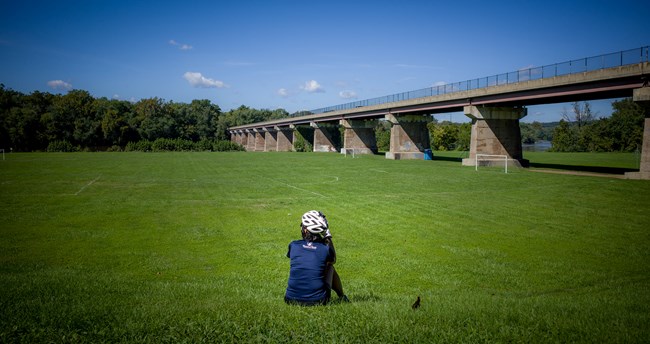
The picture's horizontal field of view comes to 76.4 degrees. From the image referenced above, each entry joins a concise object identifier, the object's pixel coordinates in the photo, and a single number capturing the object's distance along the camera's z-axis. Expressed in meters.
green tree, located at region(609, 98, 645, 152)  85.19
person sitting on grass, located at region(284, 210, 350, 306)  6.16
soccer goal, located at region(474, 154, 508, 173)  42.60
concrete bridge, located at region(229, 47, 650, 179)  29.83
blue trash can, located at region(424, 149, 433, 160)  59.31
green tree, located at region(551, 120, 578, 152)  98.69
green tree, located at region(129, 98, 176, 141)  115.94
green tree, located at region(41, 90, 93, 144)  97.19
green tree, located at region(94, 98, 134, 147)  105.97
